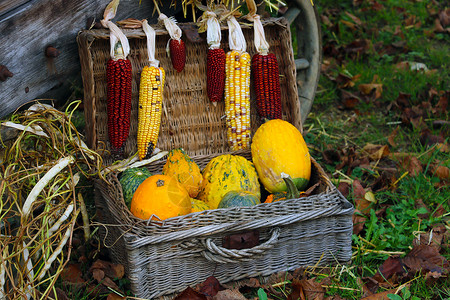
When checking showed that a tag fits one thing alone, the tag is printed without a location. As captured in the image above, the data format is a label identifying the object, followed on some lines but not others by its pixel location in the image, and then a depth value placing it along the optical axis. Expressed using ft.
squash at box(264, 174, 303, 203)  6.89
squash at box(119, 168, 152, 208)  7.08
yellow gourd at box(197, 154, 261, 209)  7.23
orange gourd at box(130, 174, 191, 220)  6.40
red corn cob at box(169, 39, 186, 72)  7.86
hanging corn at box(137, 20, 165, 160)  7.72
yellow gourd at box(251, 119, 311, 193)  7.42
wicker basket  6.21
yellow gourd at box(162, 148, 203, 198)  7.22
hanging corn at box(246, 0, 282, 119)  8.22
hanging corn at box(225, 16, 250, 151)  8.12
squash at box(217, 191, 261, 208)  6.76
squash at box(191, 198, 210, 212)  6.84
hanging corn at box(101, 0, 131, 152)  7.45
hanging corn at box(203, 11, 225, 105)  8.00
